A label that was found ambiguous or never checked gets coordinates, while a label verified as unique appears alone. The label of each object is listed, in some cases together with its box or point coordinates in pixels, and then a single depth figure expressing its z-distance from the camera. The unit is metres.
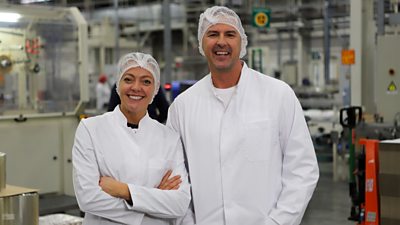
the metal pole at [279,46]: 12.75
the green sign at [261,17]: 7.77
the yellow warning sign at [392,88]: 5.26
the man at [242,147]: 1.74
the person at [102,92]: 9.49
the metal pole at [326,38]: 8.93
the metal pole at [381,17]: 5.79
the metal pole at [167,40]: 6.84
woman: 1.69
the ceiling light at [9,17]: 4.49
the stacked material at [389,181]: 3.29
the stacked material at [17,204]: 2.39
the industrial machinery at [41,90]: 4.49
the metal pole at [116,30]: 9.42
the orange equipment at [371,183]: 3.49
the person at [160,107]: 4.02
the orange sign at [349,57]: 5.93
